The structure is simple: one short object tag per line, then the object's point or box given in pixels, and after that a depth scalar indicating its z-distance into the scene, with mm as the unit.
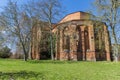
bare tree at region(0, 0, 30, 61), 13371
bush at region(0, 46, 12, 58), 22328
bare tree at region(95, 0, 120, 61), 12145
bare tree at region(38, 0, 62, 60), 16992
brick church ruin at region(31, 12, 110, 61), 19166
